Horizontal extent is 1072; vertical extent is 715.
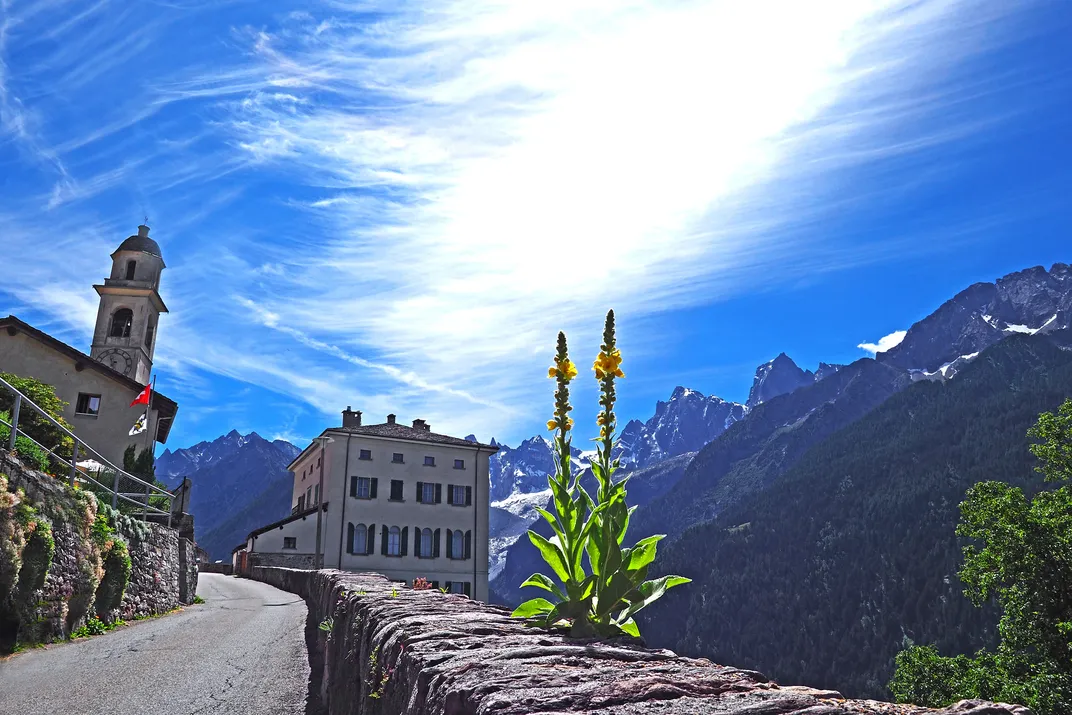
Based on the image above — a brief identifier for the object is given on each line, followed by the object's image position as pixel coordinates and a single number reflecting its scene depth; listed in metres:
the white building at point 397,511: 51.94
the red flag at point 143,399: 33.53
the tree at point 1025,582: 22.28
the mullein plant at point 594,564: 4.35
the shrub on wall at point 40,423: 20.22
